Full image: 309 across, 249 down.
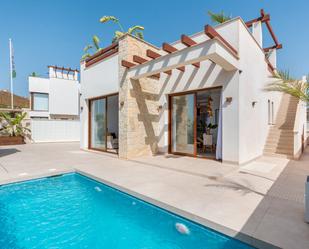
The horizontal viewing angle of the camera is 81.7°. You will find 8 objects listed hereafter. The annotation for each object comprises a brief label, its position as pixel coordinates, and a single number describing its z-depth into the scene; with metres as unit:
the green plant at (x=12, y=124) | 15.66
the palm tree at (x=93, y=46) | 21.34
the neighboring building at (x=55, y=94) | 23.06
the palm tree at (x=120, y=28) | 17.49
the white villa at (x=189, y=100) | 7.29
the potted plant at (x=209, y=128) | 10.88
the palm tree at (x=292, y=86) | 4.07
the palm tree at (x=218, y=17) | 12.52
